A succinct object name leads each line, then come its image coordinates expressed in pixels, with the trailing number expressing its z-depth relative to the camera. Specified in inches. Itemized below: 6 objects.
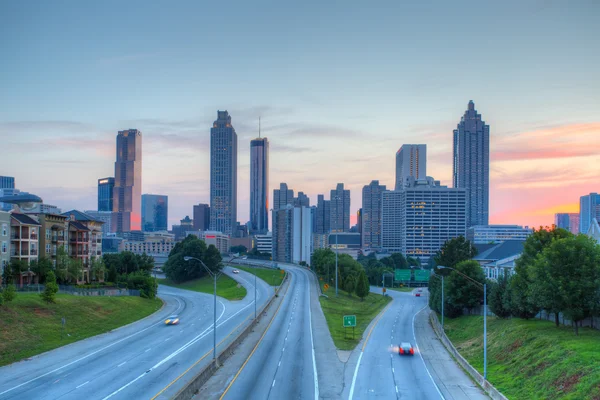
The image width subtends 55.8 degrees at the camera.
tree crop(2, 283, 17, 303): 2281.0
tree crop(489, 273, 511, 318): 2696.9
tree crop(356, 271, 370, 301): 4382.4
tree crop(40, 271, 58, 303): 2549.2
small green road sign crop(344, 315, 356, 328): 2514.8
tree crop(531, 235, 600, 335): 1873.8
